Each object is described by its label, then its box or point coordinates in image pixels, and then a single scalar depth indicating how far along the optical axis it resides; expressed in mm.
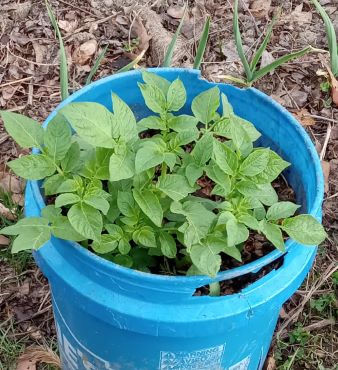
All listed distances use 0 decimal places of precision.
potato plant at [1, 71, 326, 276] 1168
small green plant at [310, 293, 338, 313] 1994
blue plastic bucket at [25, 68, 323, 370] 1211
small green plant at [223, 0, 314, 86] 1738
